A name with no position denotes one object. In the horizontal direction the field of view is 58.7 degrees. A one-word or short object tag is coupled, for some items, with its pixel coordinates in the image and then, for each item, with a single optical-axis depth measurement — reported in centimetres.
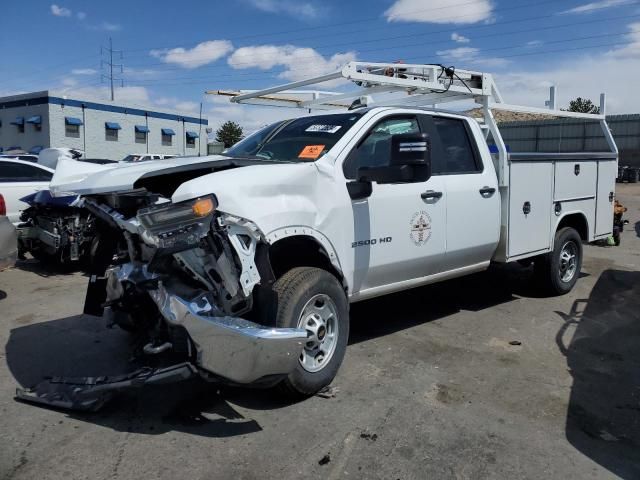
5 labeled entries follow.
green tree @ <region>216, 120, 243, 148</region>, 5975
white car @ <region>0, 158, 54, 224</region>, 946
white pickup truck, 328
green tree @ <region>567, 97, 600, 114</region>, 4944
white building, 3538
